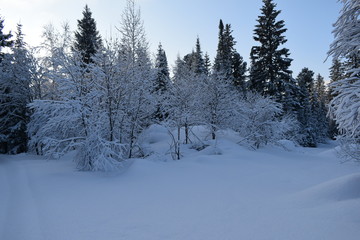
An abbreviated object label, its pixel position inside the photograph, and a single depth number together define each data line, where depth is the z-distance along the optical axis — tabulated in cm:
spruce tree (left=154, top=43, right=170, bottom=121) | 3262
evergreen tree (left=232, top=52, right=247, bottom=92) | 3238
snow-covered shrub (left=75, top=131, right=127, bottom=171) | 870
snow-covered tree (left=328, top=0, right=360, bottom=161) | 391
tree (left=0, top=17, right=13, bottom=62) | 1778
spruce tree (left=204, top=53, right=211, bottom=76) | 4444
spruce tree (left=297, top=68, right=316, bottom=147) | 2978
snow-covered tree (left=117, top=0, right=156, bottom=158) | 1113
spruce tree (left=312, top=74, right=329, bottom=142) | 3676
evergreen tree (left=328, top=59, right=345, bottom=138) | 4333
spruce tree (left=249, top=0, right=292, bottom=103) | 2278
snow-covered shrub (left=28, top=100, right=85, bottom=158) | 925
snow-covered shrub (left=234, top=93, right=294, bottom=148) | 1612
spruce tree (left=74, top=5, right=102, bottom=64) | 2114
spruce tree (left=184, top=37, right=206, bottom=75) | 3506
